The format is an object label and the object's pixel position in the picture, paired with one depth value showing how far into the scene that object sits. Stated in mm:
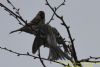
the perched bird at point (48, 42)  7784
